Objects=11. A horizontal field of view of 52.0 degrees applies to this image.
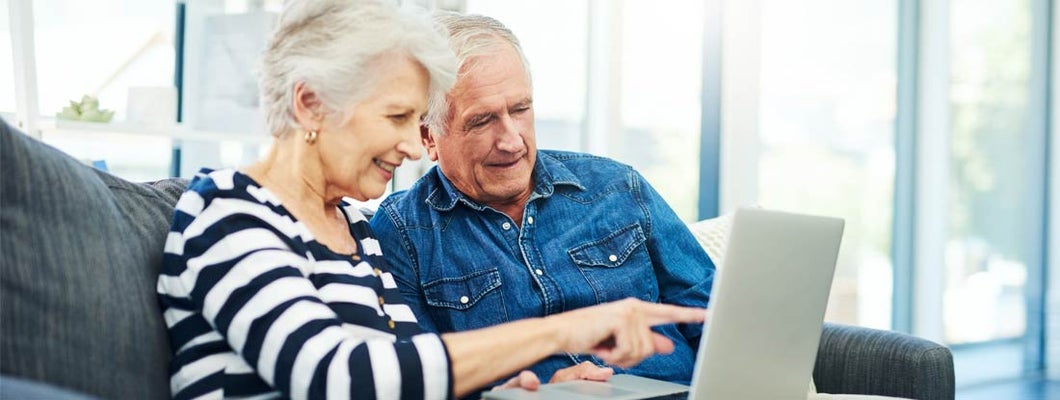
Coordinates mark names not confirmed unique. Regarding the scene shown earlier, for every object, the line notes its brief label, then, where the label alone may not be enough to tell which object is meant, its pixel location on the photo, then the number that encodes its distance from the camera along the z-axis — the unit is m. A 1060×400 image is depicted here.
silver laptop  1.33
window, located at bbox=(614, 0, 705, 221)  4.12
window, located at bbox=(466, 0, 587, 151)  3.85
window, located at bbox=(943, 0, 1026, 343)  5.26
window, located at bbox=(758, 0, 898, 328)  4.65
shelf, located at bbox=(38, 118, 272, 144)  2.35
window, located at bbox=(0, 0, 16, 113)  2.46
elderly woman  1.18
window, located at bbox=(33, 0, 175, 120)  2.71
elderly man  1.81
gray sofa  1.09
